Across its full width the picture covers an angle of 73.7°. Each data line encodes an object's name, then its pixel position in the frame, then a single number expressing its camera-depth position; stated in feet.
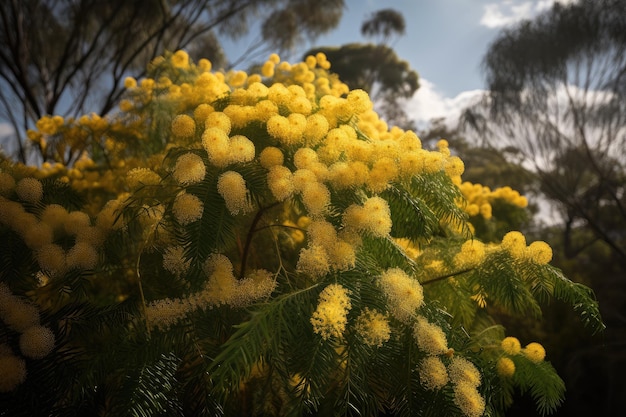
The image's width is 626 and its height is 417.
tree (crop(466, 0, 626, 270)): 14.60
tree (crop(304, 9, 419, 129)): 35.68
